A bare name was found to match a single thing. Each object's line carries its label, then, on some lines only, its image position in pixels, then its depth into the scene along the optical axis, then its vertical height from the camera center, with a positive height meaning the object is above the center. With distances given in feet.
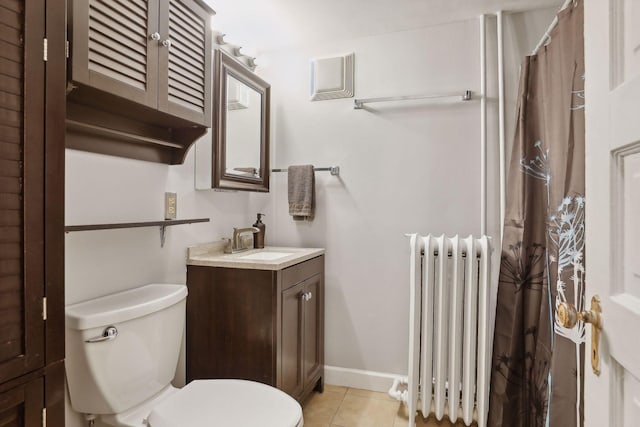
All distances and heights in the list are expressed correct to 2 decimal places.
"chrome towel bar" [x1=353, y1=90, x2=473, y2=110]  6.92 +2.35
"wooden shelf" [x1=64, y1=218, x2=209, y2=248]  3.71 -0.15
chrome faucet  6.64 -0.55
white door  1.89 +0.06
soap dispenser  7.54 -0.48
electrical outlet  5.44 +0.13
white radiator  5.84 -1.91
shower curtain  4.07 -0.46
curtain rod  4.41 +2.58
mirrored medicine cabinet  6.29 +1.54
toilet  3.69 -1.89
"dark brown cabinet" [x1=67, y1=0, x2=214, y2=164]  3.54 +1.57
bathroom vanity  5.46 -1.68
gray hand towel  7.64 +0.50
